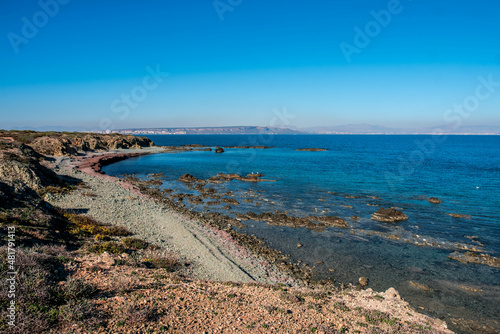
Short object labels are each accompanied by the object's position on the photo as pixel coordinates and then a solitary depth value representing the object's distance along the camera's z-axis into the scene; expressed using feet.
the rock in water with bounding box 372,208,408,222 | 90.53
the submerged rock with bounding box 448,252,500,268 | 61.41
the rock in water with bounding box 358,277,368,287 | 52.54
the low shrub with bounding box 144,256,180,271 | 45.74
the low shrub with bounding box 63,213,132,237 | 54.94
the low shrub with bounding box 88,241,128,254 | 45.95
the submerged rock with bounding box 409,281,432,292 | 50.72
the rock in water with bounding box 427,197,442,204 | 112.41
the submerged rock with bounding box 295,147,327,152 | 408.20
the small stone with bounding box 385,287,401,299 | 44.83
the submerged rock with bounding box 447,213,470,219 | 93.83
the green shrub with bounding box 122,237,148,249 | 53.24
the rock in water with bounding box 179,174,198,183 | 155.58
